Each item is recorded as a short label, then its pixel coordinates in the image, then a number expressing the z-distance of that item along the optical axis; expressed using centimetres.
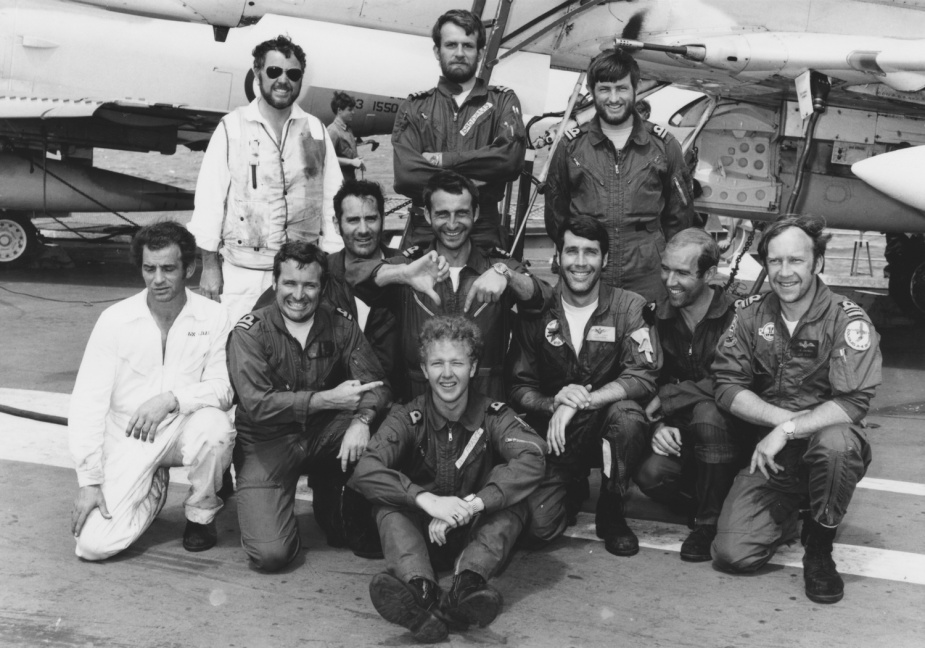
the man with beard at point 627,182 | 482
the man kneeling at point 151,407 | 377
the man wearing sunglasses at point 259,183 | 468
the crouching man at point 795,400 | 365
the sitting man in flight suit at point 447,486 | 321
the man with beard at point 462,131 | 464
